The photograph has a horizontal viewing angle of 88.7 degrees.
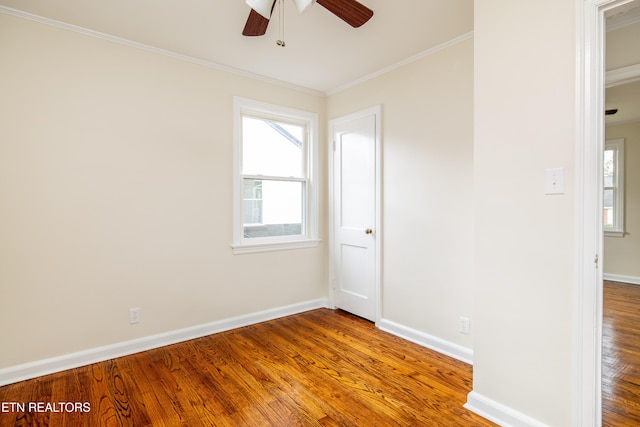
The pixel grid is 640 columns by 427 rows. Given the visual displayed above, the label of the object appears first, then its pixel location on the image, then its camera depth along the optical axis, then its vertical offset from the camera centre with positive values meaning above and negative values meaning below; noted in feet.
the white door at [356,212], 10.94 -0.05
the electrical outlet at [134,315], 8.90 -2.88
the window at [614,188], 14.32 +1.02
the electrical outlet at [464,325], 8.45 -2.97
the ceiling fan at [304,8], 5.53 +3.79
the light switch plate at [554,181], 5.17 +0.49
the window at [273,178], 10.94 +1.17
